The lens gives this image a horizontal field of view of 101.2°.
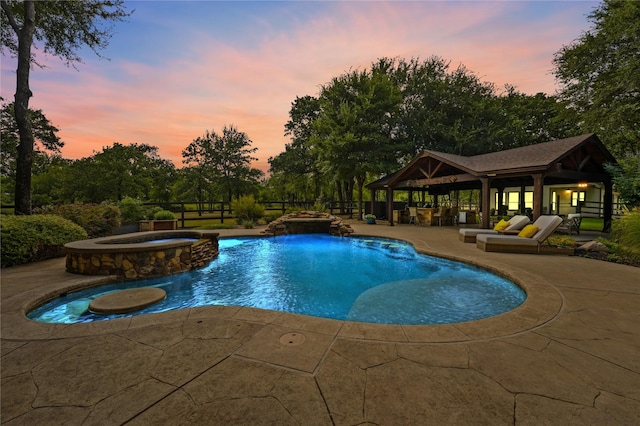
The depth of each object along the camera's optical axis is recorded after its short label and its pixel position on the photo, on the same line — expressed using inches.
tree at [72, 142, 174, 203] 815.1
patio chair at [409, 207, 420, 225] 569.0
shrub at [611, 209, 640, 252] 218.2
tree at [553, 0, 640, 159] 418.0
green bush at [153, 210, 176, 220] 442.6
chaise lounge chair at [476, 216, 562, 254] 251.1
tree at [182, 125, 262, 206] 1057.5
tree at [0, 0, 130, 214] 309.7
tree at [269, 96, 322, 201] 881.5
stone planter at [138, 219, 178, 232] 418.3
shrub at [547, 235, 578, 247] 251.6
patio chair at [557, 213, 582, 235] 345.1
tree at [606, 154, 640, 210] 333.7
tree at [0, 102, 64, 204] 611.0
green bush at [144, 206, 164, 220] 452.4
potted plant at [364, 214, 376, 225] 591.1
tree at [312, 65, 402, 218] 636.7
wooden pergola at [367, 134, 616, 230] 349.4
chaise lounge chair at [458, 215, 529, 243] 307.0
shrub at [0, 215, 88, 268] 204.7
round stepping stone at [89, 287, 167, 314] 136.4
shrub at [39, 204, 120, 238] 316.9
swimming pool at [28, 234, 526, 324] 146.9
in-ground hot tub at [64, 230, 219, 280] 189.8
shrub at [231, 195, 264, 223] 532.1
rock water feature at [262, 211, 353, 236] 448.4
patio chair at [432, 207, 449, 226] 542.1
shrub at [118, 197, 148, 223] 424.8
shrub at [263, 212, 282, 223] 561.1
